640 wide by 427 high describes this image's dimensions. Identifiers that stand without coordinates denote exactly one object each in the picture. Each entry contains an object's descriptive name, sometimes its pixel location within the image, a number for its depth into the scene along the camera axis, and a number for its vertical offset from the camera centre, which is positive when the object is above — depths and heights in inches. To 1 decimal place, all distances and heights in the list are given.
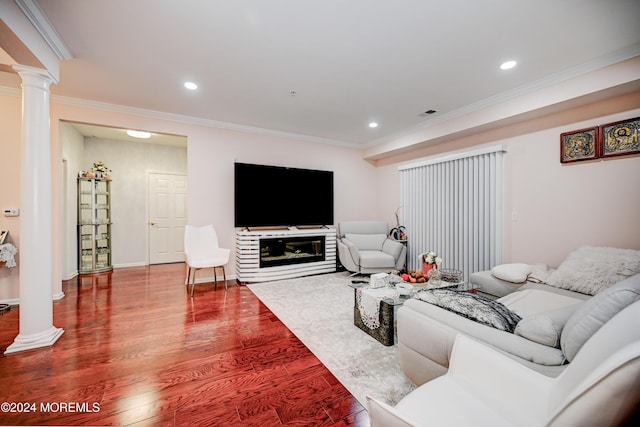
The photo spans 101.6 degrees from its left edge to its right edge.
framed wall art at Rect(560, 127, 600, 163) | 112.0 +29.8
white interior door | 228.1 -0.5
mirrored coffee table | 89.0 -37.3
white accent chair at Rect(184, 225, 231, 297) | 151.7 -21.1
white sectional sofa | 43.6 -24.4
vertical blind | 146.7 +2.7
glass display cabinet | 192.4 -8.5
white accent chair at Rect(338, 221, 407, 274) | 176.2 -25.1
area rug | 70.1 -45.2
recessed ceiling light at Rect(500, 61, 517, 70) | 101.9 +58.8
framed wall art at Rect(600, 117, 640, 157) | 102.7 +30.0
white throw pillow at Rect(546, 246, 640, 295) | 89.7 -20.8
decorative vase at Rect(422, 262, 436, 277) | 126.3 -27.6
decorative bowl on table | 115.4 -28.7
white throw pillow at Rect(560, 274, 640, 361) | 42.0 -17.1
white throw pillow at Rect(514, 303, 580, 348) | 47.8 -21.7
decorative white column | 89.0 +1.0
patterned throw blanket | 54.4 -21.8
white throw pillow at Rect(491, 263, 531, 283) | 108.3 -25.5
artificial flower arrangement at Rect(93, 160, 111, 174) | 197.9 +37.6
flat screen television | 175.3 +13.4
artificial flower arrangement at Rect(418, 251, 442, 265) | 123.3 -21.7
